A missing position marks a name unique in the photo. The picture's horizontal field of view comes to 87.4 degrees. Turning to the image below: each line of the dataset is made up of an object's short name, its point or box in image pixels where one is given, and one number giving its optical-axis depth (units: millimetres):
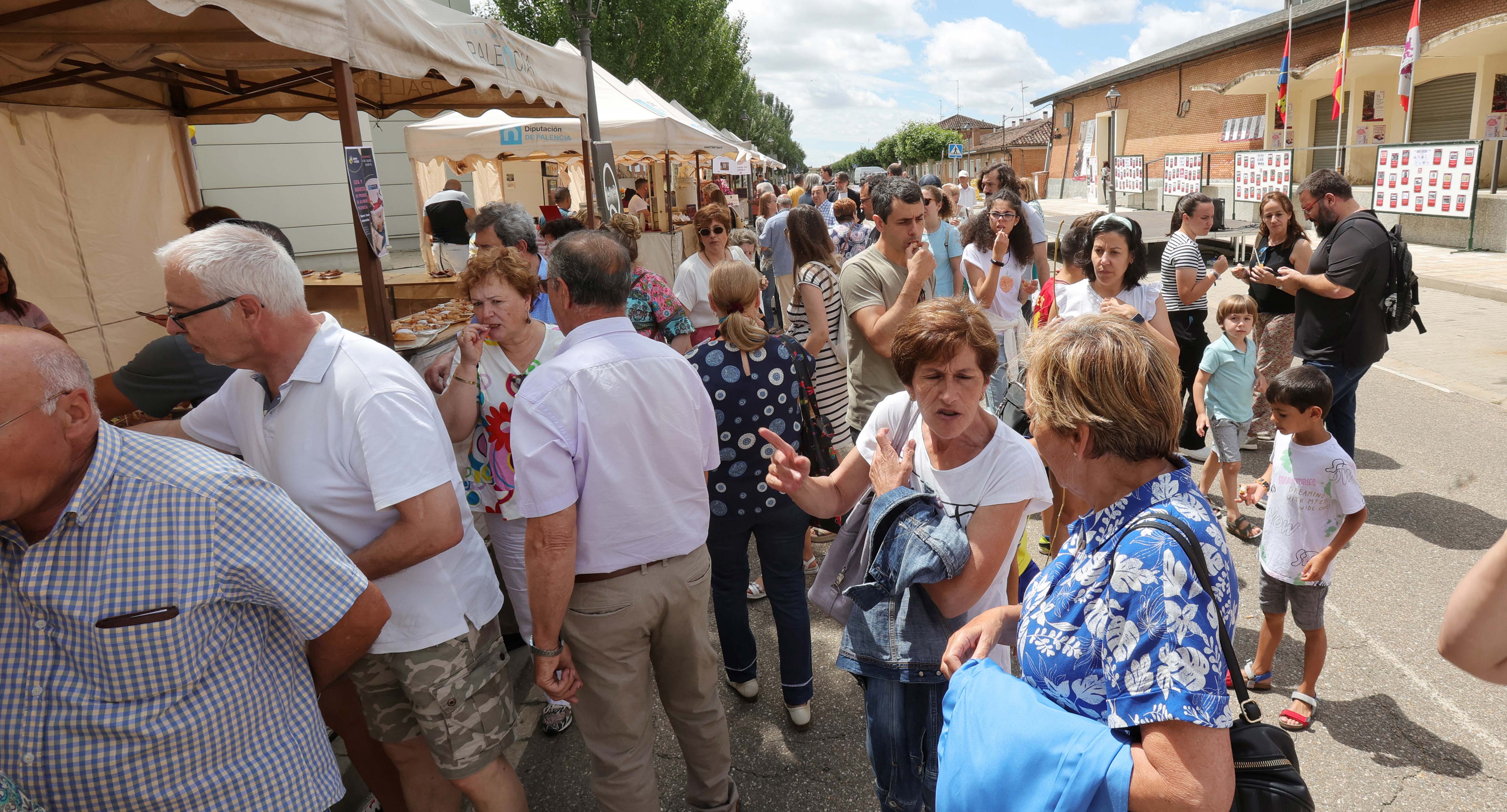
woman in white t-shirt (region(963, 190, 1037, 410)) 5035
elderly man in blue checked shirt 1542
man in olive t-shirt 3586
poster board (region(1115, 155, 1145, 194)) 29938
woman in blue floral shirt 1215
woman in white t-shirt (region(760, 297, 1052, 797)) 2023
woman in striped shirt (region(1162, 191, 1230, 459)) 5215
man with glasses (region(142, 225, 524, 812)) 1989
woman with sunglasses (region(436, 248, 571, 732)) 2938
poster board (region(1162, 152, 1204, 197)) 24844
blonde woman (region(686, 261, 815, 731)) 3121
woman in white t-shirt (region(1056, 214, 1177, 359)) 3955
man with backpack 4594
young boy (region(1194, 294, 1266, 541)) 4777
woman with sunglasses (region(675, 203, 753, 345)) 5258
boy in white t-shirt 3111
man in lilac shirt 2205
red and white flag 15141
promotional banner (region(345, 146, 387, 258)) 3564
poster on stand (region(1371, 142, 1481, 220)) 13625
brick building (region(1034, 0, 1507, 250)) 19156
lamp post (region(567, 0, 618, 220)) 7090
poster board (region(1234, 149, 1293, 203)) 18844
